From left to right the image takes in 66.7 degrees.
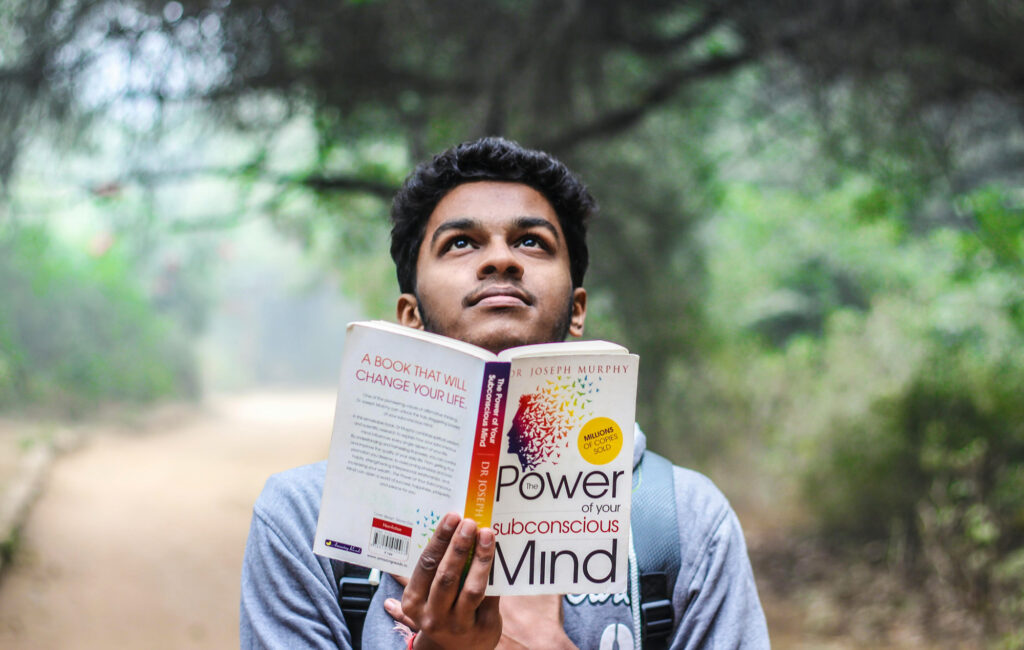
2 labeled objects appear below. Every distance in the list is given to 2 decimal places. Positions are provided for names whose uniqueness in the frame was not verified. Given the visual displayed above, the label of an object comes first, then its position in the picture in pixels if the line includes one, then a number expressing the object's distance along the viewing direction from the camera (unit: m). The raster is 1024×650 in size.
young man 1.13
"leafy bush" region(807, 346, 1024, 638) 4.75
